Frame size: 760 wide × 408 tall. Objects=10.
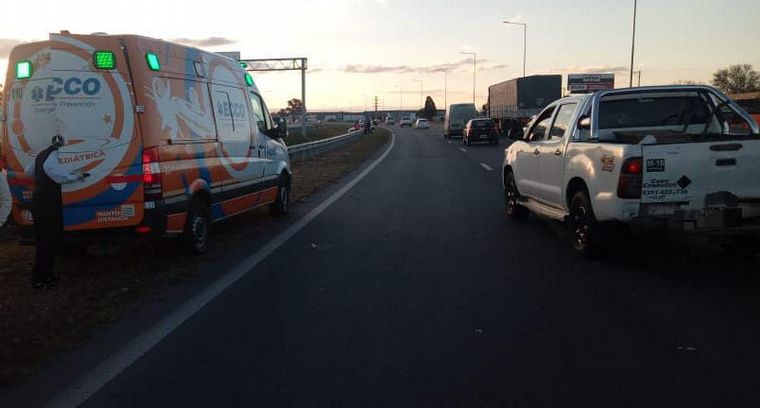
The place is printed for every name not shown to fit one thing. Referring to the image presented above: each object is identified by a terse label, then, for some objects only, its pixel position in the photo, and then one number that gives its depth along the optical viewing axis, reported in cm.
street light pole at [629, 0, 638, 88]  3706
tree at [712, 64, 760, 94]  7950
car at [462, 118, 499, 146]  3706
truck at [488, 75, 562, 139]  4244
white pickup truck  650
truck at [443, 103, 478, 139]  4853
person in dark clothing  639
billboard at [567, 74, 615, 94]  6219
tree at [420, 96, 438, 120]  18169
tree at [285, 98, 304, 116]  15088
